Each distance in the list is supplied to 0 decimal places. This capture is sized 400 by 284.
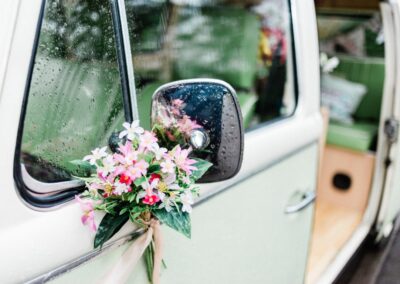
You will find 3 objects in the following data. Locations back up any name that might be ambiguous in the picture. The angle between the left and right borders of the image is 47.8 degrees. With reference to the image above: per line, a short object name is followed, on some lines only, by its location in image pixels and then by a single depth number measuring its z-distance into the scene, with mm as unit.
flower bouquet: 920
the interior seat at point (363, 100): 3396
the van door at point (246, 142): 912
